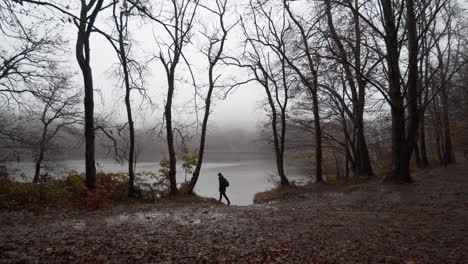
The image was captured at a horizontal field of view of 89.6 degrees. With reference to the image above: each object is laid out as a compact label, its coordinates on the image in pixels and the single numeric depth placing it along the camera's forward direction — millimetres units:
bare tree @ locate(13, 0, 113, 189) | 9117
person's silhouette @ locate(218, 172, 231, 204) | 12841
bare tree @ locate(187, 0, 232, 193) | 12781
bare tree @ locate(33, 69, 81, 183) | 11380
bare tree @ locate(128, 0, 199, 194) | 11805
